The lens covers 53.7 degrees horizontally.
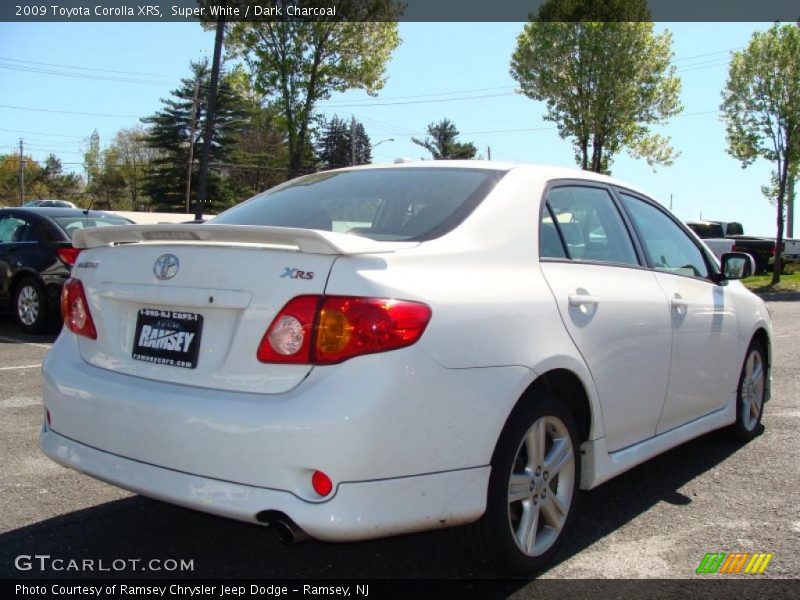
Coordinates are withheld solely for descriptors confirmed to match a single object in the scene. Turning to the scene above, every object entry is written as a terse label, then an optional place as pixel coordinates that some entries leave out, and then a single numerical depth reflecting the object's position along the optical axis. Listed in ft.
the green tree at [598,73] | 78.69
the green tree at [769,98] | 79.97
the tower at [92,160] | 292.81
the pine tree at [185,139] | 219.61
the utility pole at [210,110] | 65.05
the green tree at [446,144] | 258.16
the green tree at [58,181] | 302.66
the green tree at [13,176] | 283.61
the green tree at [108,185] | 284.00
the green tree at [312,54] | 71.31
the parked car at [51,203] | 122.54
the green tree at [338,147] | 254.06
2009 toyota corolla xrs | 8.12
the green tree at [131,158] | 283.79
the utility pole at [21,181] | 243.81
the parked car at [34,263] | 31.86
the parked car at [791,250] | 112.57
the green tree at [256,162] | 234.58
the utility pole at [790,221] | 145.67
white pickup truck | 81.45
